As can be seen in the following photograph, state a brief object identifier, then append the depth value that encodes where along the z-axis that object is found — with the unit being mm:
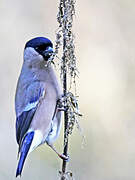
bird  7918
